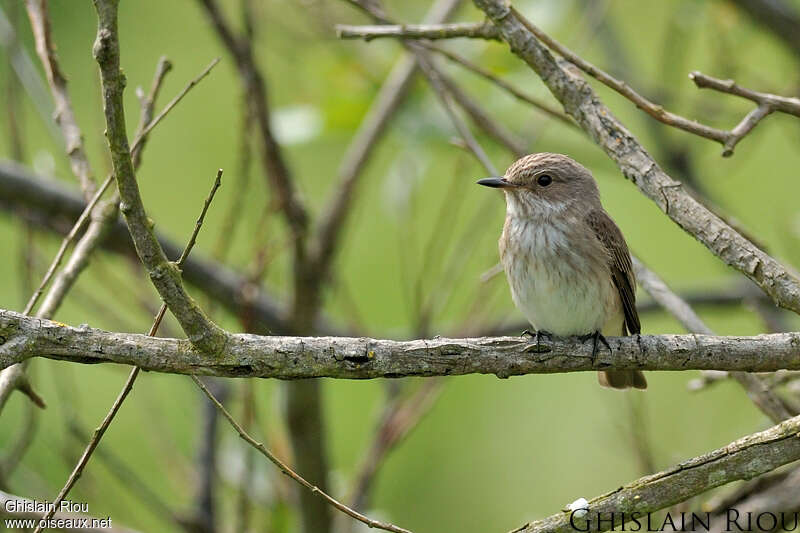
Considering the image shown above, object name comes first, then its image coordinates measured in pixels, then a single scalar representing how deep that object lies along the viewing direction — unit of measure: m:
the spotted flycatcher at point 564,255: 6.84
